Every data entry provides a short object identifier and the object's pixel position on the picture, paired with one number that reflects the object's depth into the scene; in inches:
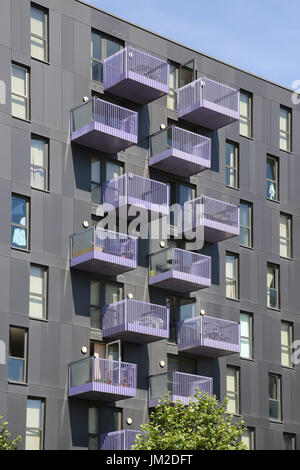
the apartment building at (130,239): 1787.6
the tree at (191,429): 1649.9
